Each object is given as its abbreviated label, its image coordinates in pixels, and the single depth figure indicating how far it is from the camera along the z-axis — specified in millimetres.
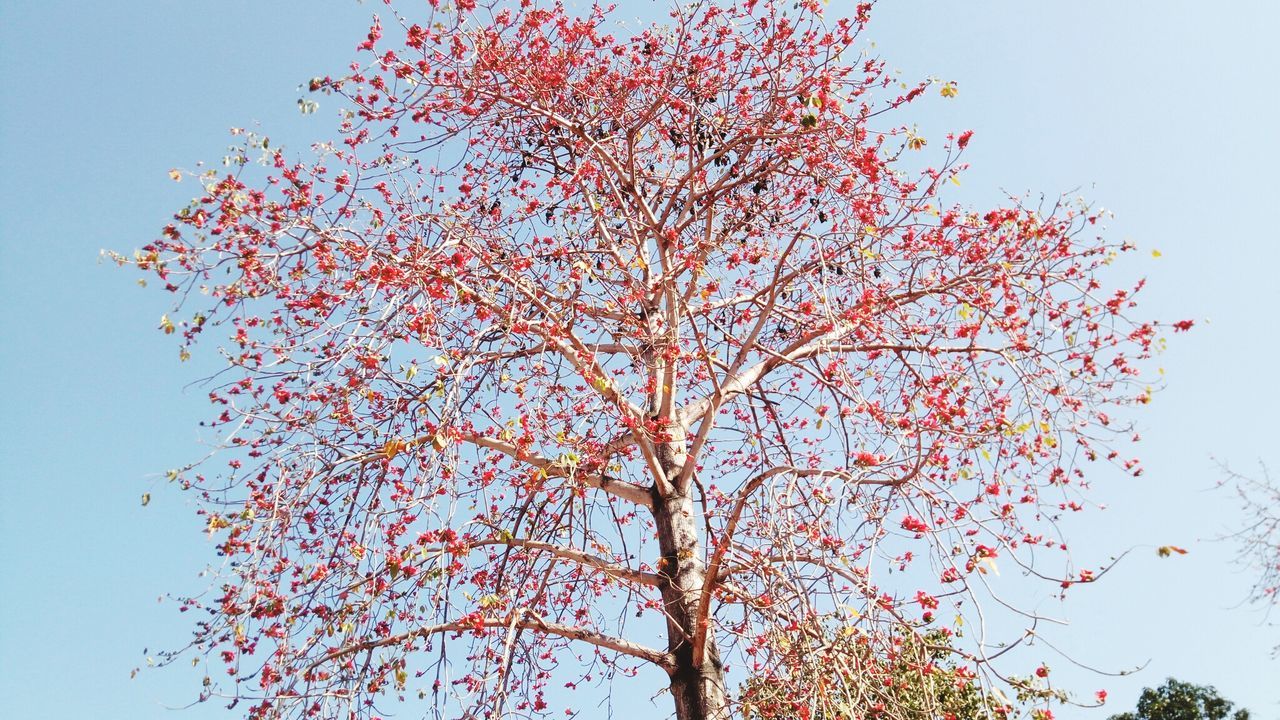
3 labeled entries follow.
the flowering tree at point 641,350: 5062
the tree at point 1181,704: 15898
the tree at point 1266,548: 10953
